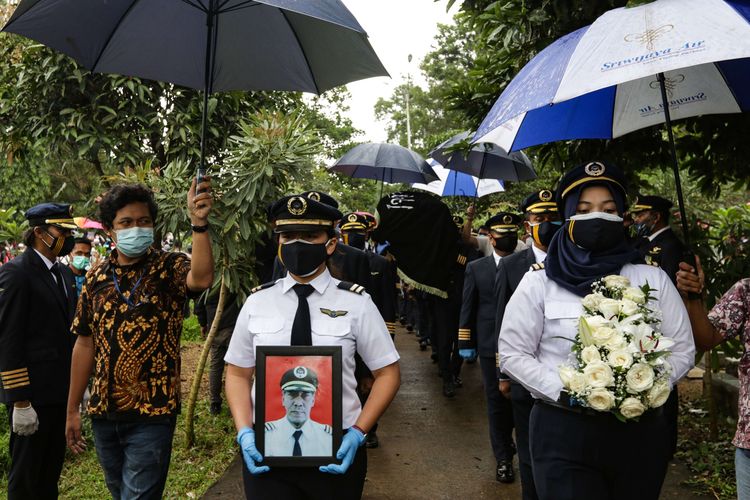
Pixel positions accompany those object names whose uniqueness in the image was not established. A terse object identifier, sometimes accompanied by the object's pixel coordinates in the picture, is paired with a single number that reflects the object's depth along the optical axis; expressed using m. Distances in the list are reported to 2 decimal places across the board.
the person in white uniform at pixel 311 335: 2.65
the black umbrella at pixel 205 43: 3.59
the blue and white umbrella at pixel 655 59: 2.53
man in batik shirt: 3.32
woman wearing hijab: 2.76
